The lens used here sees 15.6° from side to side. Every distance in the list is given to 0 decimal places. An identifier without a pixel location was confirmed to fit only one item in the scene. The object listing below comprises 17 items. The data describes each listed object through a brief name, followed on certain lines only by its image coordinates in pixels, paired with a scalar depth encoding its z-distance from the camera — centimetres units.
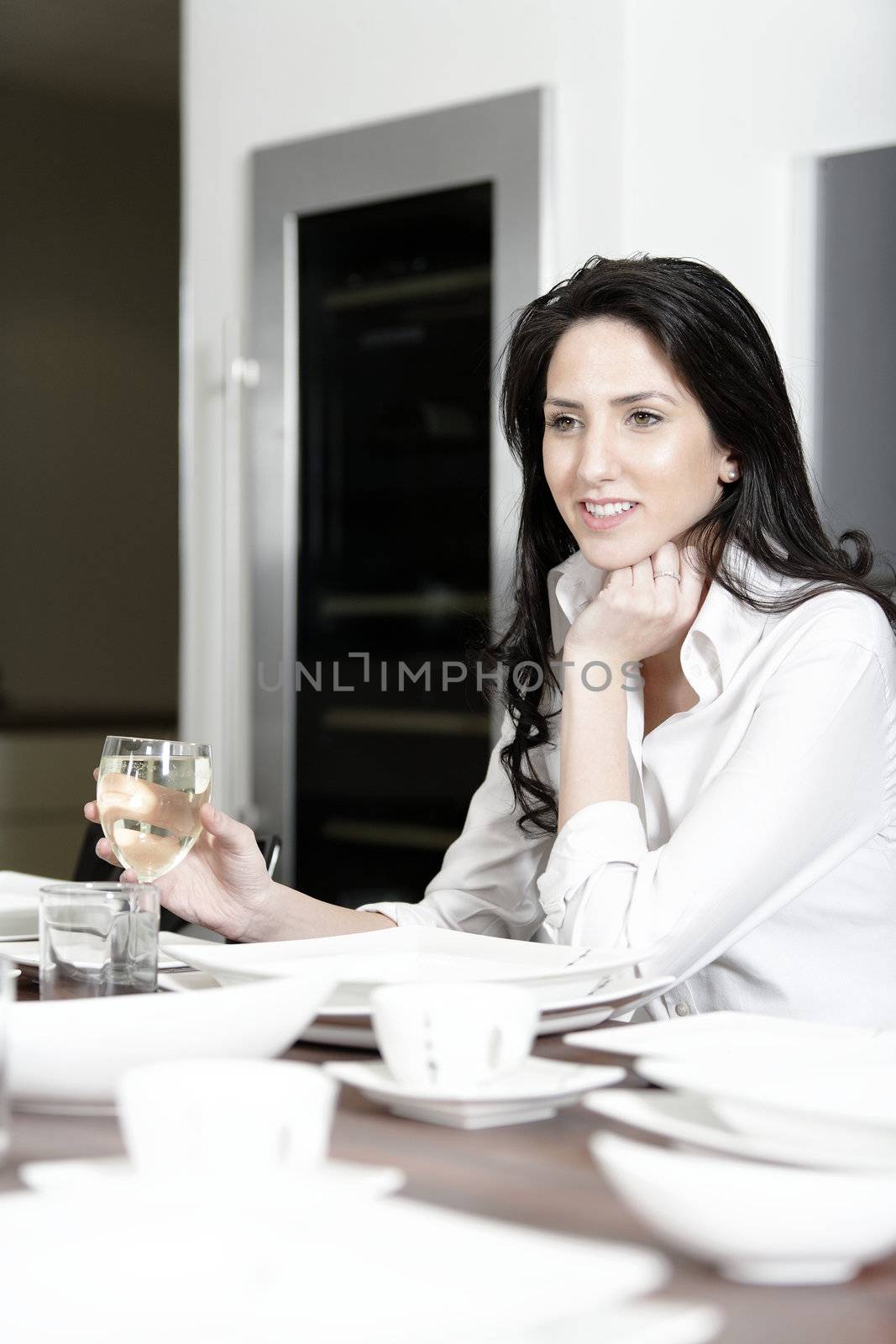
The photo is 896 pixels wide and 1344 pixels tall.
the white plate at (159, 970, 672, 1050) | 206
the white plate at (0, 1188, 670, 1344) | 147
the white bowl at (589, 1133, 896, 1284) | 164
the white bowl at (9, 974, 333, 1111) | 187
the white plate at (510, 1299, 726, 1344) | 145
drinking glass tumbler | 211
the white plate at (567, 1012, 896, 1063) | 195
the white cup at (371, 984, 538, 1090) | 188
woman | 252
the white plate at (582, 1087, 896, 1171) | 177
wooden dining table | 165
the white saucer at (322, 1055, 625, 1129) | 188
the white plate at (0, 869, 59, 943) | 246
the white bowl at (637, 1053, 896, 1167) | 179
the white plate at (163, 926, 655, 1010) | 209
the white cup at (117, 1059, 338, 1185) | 170
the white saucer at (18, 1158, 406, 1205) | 165
